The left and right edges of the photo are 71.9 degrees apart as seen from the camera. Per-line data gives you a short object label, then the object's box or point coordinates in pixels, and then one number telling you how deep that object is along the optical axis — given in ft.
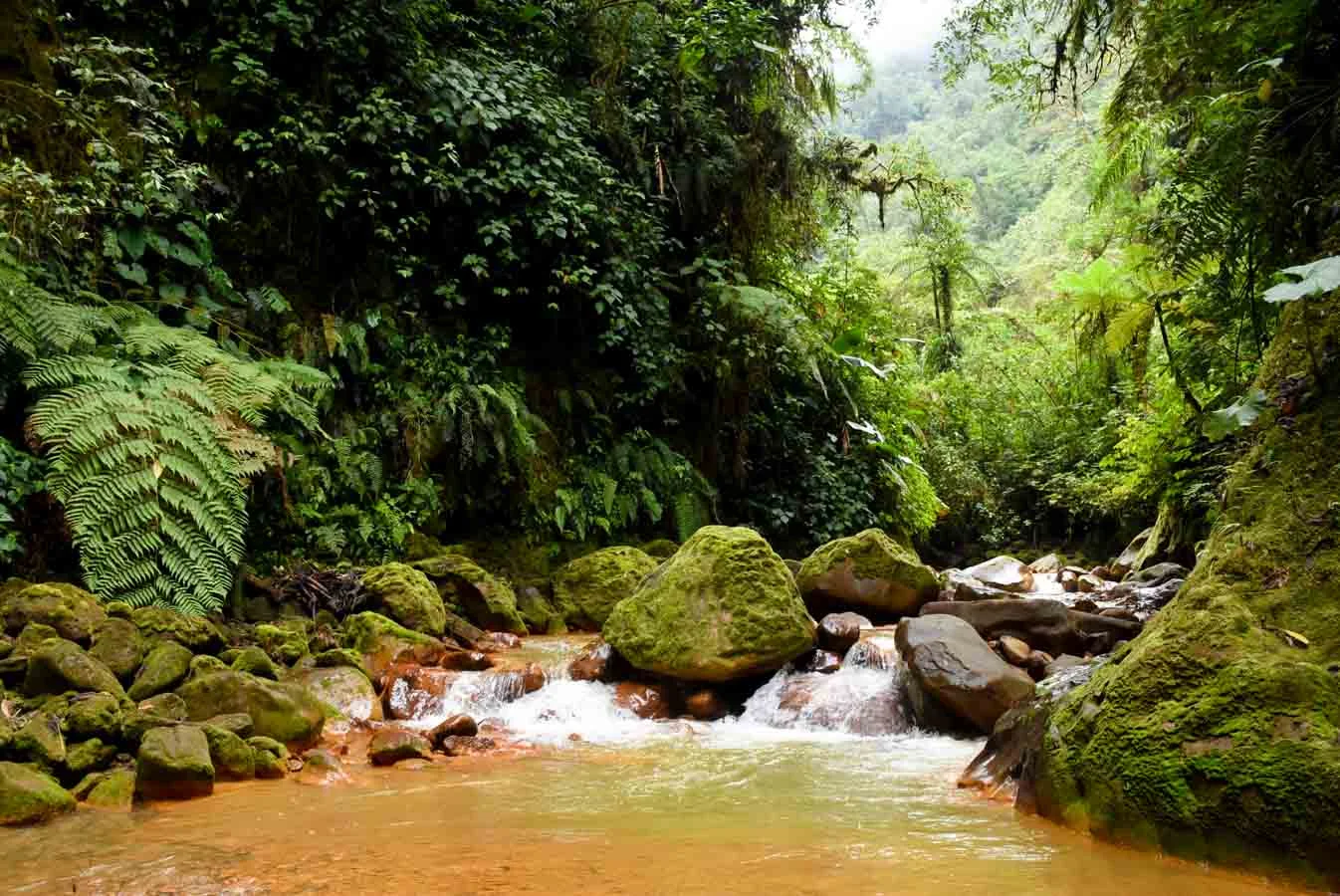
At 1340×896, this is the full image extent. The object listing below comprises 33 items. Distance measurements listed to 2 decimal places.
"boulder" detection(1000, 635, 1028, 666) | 21.17
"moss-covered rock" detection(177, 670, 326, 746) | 15.81
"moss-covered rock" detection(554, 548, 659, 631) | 30.42
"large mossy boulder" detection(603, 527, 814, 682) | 21.44
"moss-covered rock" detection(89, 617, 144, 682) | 16.52
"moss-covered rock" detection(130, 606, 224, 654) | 17.84
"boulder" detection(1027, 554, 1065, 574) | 46.32
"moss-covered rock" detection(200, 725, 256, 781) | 14.08
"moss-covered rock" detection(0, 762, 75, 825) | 11.49
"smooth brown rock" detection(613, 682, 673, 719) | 21.43
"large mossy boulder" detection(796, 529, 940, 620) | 27.07
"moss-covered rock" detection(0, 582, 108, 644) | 16.78
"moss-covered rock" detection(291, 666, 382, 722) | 19.17
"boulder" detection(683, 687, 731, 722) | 21.47
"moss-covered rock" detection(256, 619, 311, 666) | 20.34
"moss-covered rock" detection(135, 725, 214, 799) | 12.87
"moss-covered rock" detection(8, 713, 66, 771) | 12.91
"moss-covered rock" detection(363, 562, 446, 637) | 24.50
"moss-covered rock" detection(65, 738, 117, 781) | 13.16
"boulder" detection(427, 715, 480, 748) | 17.47
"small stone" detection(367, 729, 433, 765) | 16.14
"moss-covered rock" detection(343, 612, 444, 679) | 22.30
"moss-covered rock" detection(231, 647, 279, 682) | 17.90
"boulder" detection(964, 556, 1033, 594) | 41.24
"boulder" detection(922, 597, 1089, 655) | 22.34
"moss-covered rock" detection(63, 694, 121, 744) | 13.74
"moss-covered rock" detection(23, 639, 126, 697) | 14.76
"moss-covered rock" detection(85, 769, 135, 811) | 12.62
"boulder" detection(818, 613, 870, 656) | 23.54
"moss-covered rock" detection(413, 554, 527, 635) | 27.81
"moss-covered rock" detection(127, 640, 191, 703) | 16.07
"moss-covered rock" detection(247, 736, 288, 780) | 14.53
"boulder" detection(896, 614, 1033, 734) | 18.25
